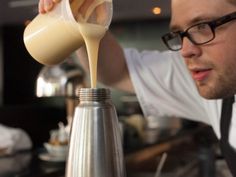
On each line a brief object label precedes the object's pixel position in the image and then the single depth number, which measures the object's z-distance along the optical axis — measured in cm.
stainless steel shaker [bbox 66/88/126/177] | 59
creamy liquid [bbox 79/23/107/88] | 68
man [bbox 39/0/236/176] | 81
